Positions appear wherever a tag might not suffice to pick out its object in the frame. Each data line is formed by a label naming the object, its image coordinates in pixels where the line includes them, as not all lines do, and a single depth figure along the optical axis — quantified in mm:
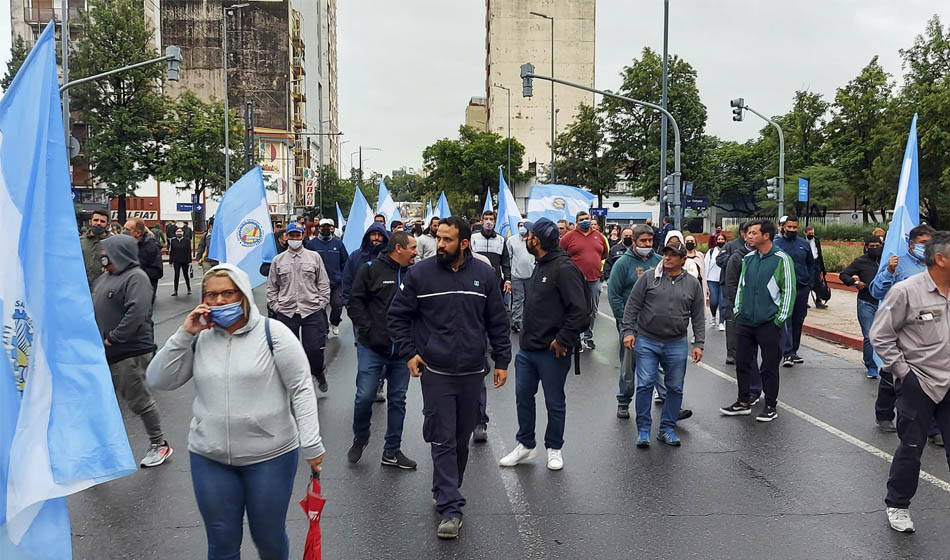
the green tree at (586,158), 57562
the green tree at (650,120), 49375
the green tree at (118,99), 34000
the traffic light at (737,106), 26406
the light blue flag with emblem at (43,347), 3139
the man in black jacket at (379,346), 6266
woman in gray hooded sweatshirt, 3604
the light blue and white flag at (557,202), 18656
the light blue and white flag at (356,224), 15602
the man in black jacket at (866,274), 9352
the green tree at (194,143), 37750
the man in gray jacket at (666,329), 6945
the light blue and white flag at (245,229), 9758
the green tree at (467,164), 70438
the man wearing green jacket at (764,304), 7551
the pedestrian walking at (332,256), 12359
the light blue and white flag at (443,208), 23078
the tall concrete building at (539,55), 84125
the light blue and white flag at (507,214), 16688
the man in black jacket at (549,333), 6074
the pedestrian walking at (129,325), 6238
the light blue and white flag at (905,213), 7406
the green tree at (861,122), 53188
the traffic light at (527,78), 21359
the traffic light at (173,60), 20875
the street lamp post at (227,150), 36406
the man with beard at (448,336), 5098
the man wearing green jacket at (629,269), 8039
